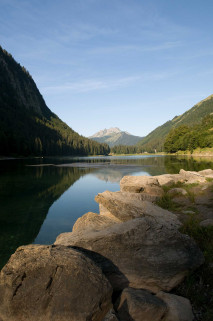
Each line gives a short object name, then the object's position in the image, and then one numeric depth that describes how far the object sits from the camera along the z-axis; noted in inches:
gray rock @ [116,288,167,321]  234.5
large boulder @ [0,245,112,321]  219.8
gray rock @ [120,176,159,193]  798.5
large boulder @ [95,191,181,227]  477.1
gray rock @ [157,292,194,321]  238.7
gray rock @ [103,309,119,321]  223.1
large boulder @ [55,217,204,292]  293.7
